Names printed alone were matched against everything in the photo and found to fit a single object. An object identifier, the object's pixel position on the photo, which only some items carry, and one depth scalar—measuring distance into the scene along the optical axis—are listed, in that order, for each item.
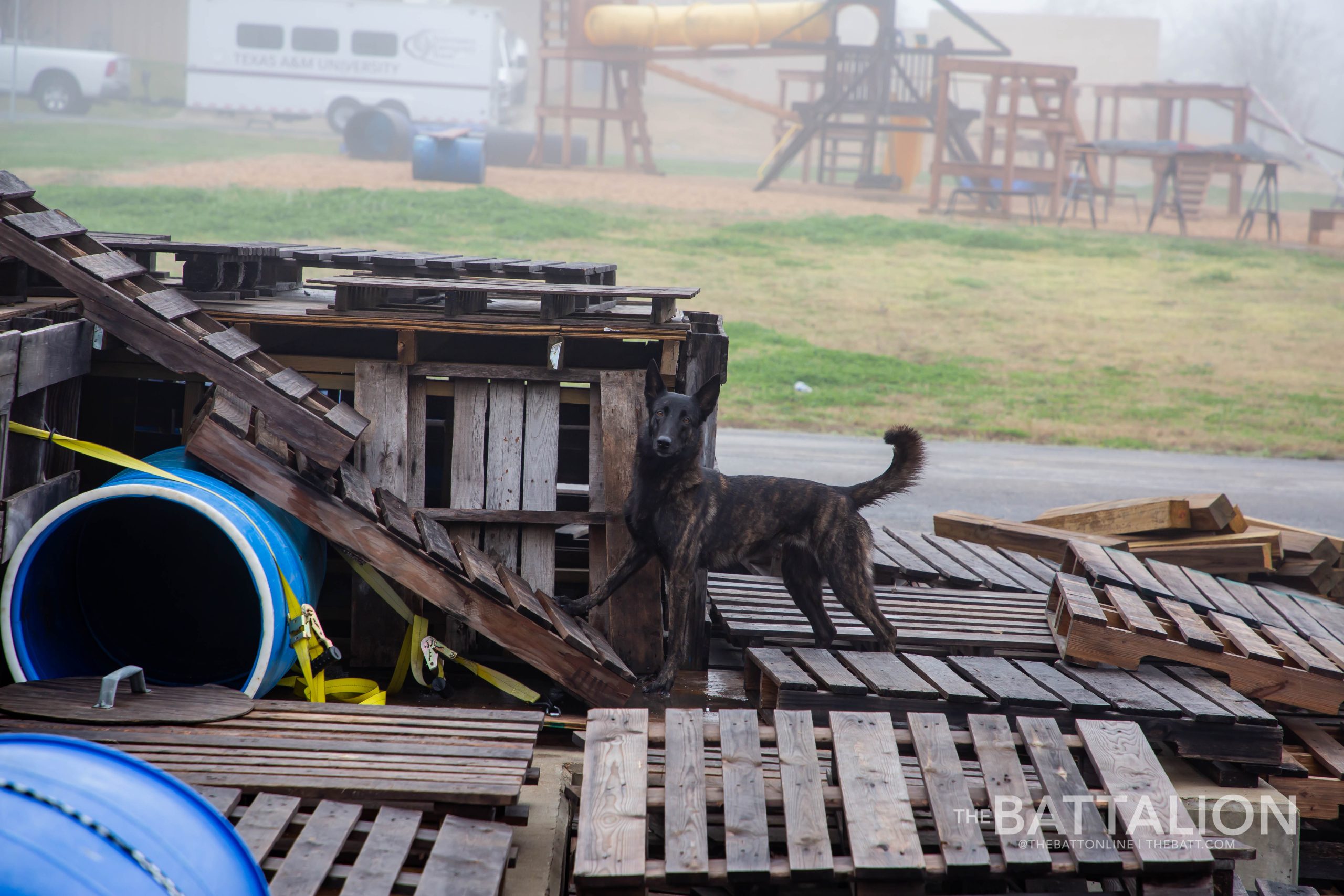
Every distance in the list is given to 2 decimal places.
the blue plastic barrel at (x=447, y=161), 30.64
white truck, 38.34
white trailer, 38.50
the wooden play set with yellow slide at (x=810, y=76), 35.78
